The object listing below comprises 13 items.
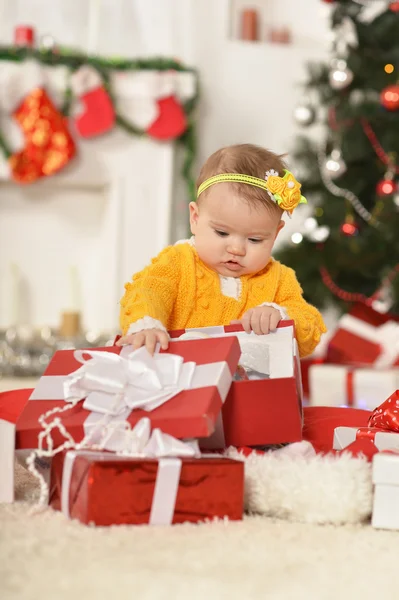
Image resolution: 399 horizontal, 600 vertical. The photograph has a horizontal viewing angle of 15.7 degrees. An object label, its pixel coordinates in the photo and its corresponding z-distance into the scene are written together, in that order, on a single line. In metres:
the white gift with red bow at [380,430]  1.64
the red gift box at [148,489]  1.45
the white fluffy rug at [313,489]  1.51
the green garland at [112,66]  3.31
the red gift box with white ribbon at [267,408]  1.58
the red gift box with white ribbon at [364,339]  2.84
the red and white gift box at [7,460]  1.53
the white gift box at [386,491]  1.51
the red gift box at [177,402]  1.51
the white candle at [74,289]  3.65
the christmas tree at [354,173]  2.92
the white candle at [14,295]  3.55
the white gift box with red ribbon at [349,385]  2.63
